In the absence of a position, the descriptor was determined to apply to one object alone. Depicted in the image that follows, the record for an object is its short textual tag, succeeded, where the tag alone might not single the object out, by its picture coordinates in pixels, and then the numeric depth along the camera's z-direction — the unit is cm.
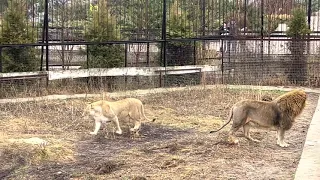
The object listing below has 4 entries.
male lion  862
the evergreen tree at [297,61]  1680
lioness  946
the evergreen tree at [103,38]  1612
